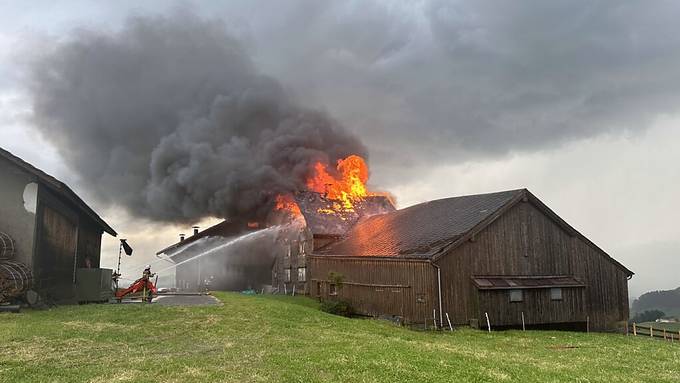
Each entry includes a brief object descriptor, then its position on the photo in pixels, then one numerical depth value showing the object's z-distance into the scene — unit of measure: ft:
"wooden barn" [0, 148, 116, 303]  81.41
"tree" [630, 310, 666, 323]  332.41
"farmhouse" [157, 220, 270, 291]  174.91
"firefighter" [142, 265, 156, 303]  97.60
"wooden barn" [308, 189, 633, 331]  80.53
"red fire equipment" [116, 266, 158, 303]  97.60
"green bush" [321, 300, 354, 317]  101.30
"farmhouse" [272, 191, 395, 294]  137.69
